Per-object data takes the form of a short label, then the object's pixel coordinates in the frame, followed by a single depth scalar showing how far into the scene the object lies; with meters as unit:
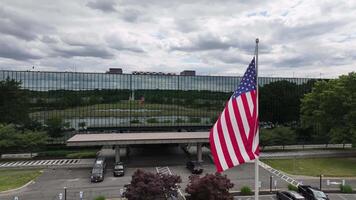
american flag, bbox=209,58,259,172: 12.14
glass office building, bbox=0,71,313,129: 66.25
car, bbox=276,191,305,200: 27.99
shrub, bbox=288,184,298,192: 32.88
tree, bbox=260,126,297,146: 55.47
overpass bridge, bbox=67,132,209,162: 44.33
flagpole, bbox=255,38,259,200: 12.06
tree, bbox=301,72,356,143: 48.28
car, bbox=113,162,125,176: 39.91
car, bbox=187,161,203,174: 41.41
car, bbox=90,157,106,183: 37.31
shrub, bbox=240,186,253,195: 31.69
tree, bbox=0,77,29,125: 57.06
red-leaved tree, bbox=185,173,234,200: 25.80
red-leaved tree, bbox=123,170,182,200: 25.59
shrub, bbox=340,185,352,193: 32.94
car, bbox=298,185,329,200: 28.73
